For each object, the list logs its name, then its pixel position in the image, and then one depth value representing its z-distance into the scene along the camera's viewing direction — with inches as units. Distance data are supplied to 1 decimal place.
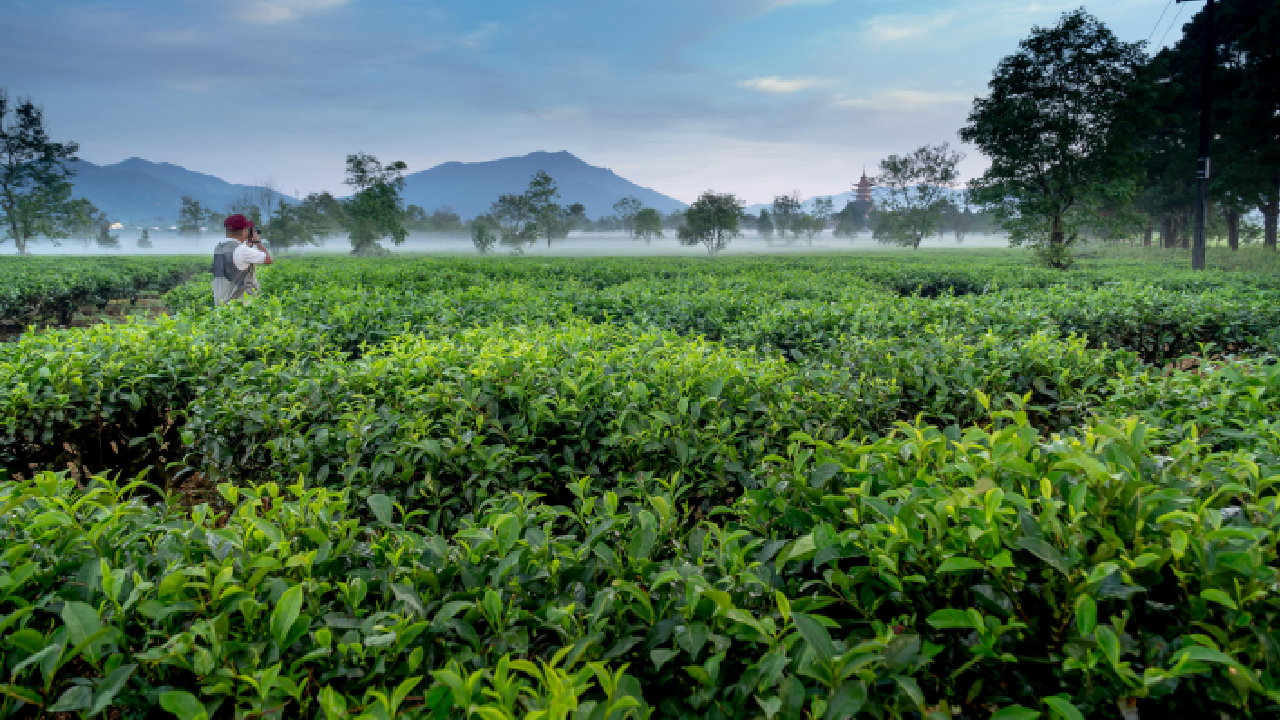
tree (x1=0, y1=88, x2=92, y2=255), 2004.2
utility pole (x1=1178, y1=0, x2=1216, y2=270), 655.1
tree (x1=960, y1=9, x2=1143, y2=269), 925.2
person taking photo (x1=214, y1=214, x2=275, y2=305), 330.3
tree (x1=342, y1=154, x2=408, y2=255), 2127.2
